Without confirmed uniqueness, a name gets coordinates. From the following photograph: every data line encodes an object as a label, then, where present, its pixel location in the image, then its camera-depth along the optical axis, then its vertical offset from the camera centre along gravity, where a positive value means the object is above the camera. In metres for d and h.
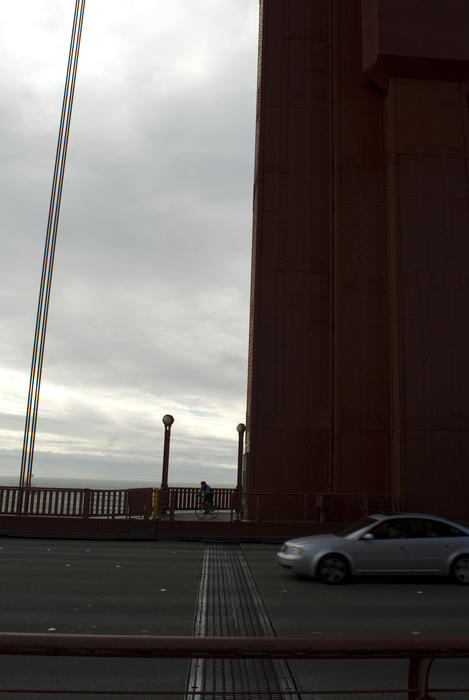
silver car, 11.12 -0.87
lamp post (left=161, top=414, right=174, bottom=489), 21.23 +1.80
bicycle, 20.33 -0.42
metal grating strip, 5.32 -1.53
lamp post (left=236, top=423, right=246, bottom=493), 24.88 +2.05
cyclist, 20.55 -0.05
